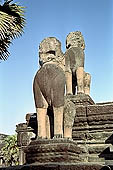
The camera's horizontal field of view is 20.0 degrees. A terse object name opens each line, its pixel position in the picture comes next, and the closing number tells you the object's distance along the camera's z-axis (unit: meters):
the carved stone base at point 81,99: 8.46
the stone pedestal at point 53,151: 6.34
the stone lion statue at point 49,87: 6.80
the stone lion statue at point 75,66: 9.13
